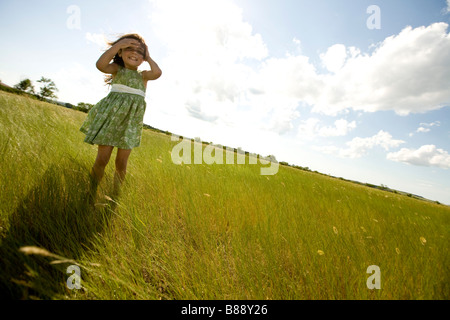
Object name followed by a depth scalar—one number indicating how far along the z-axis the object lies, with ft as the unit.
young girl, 7.27
